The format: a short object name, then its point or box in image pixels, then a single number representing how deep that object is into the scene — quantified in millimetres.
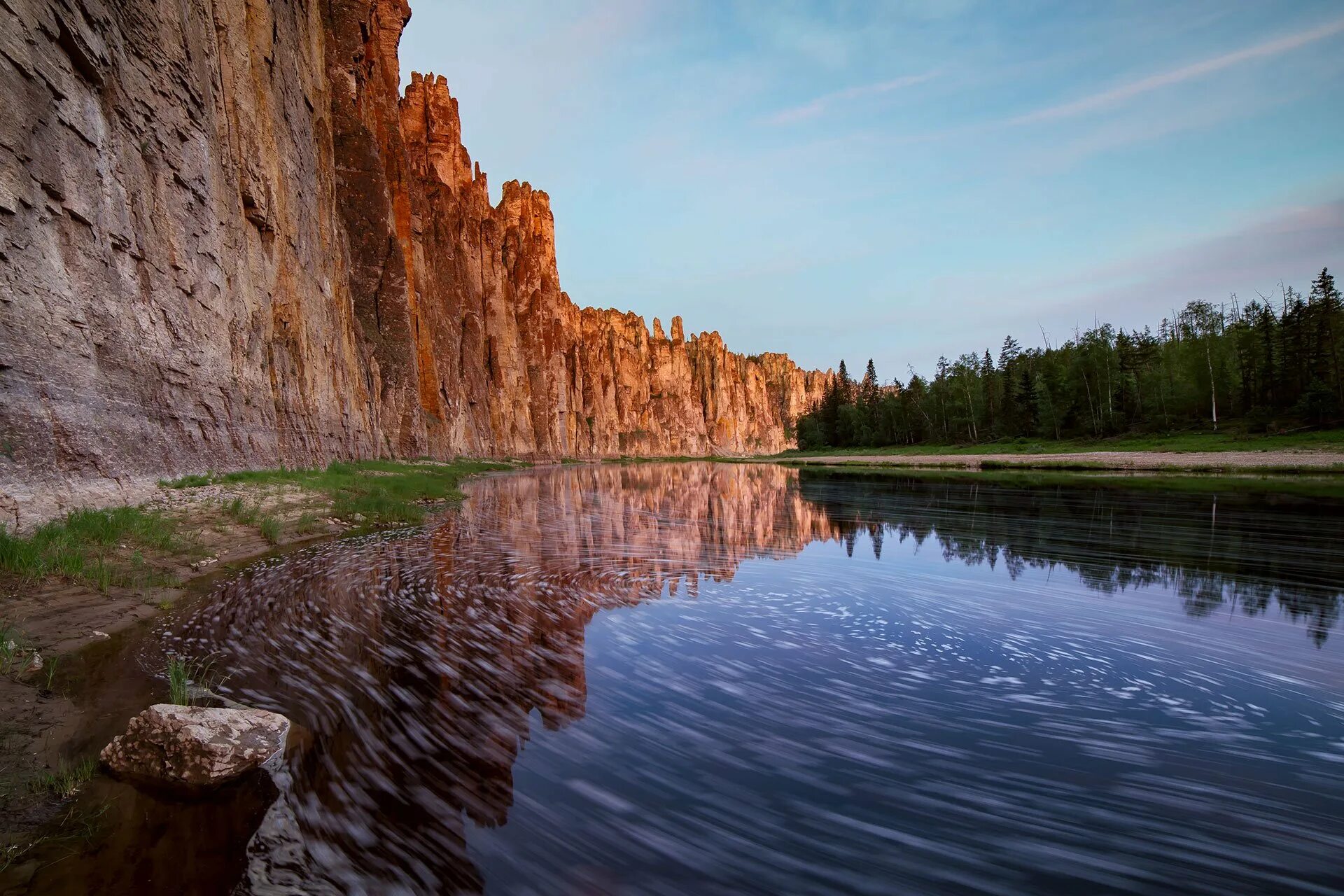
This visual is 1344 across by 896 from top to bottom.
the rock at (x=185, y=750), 3939
